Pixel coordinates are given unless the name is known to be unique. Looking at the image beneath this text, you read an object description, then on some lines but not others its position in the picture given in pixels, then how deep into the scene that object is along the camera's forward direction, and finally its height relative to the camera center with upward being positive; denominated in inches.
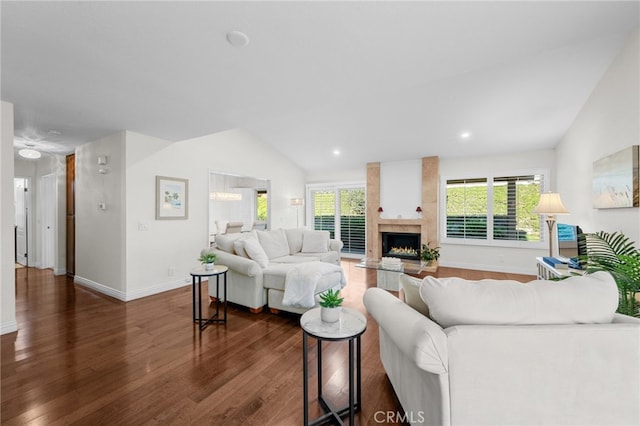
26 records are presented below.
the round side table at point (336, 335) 55.7 -26.2
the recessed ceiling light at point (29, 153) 149.4 +33.7
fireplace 237.1 -31.4
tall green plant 63.3 -16.1
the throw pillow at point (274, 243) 171.0 -21.1
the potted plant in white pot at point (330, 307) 60.7 -22.2
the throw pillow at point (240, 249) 137.3 -19.4
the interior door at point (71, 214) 193.2 -1.5
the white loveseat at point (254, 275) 124.6 -31.1
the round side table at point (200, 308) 111.8 -42.1
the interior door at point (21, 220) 227.3 -6.9
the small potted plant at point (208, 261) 117.0 -21.9
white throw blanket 115.3 -32.8
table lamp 135.1 +2.9
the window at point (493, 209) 205.6 +1.4
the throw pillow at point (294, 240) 195.8 -21.3
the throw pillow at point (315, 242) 193.2 -22.5
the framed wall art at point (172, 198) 161.6 +9.0
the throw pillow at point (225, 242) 143.6 -16.8
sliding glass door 280.2 -0.8
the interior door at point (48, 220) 216.1 -6.5
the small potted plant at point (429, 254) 204.4 -34.1
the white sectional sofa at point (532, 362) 43.6 -25.1
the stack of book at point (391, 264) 156.6 -32.1
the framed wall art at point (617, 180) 89.0 +11.6
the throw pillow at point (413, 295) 59.0 -19.6
